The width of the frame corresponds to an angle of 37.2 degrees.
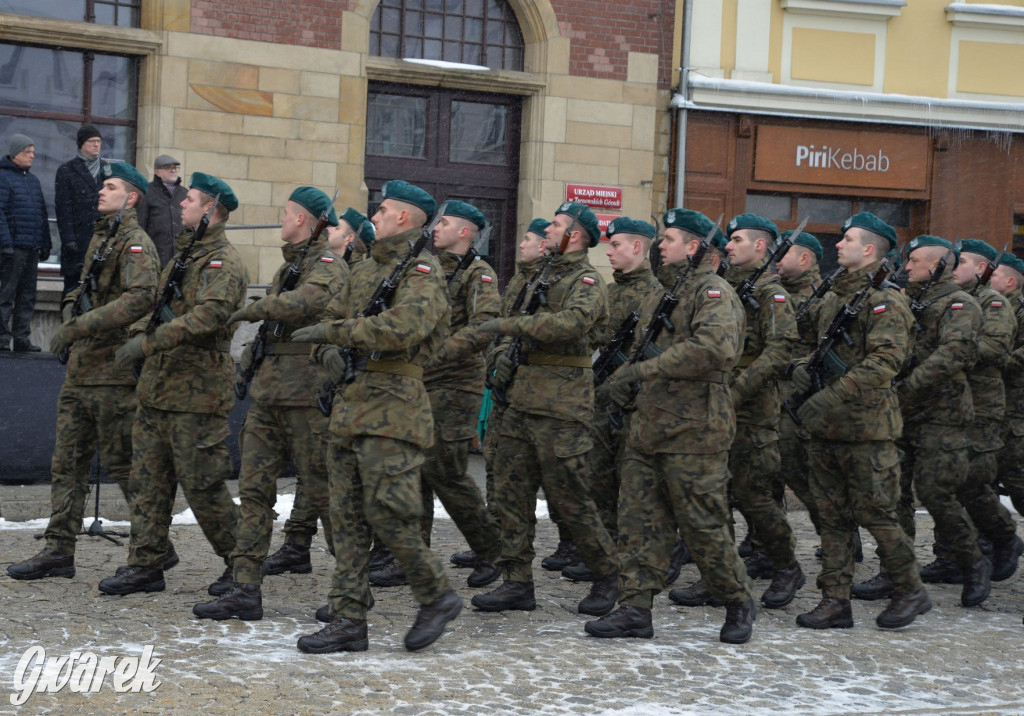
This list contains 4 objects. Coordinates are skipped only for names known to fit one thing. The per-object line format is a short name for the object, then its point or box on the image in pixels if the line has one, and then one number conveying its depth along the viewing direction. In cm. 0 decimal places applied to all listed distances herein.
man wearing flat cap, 1216
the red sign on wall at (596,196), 1647
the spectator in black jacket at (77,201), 1193
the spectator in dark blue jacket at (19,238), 1167
